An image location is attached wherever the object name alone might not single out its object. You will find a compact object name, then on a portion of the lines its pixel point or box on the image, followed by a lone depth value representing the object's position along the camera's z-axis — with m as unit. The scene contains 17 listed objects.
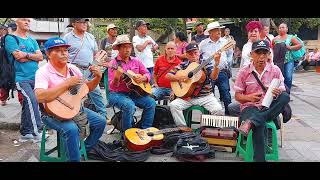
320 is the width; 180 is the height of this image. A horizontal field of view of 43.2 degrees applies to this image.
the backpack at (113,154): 4.74
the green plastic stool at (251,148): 4.52
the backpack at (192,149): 4.74
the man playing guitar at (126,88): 5.41
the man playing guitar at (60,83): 3.98
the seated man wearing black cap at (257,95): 4.27
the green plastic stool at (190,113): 5.66
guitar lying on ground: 5.02
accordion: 5.04
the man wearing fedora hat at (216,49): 6.53
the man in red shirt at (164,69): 6.53
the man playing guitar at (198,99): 5.59
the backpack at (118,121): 5.69
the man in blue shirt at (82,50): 5.84
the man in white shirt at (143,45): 7.76
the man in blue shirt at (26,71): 5.34
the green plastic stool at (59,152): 4.44
